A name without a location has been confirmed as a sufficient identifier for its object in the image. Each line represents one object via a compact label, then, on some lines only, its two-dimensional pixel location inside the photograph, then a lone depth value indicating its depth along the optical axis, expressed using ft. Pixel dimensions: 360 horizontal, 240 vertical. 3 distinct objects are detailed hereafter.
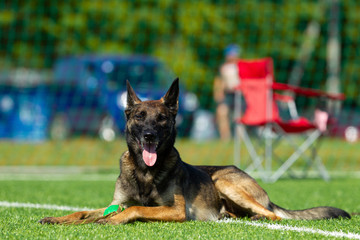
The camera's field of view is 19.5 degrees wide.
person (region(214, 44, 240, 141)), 75.77
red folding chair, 53.04
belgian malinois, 25.86
